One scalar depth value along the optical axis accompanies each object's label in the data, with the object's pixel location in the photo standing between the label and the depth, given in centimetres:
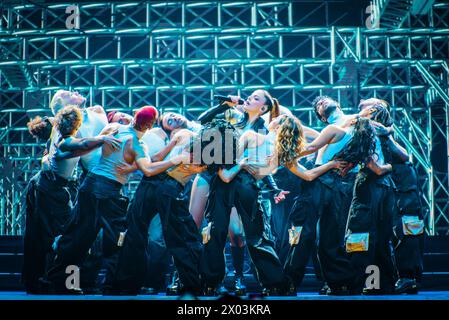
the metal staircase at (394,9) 1093
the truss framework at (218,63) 1099
